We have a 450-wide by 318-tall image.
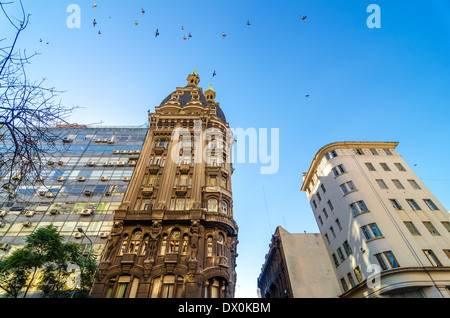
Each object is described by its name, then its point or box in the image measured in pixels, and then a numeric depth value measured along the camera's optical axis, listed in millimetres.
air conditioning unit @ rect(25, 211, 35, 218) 31105
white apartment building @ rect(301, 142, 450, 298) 24062
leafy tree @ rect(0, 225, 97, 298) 20047
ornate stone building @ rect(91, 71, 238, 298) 21984
